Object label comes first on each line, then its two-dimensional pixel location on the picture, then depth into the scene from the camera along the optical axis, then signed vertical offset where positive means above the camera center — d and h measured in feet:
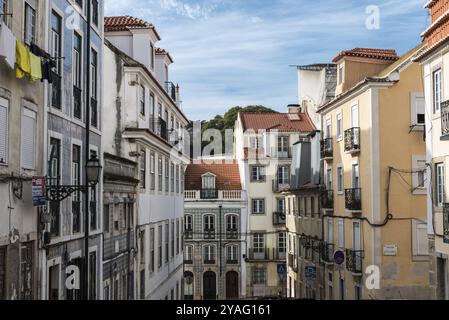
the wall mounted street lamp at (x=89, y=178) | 49.19 +1.74
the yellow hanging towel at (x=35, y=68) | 46.22 +9.26
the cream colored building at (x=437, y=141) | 61.93 +5.40
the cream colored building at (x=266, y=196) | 170.71 +1.15
